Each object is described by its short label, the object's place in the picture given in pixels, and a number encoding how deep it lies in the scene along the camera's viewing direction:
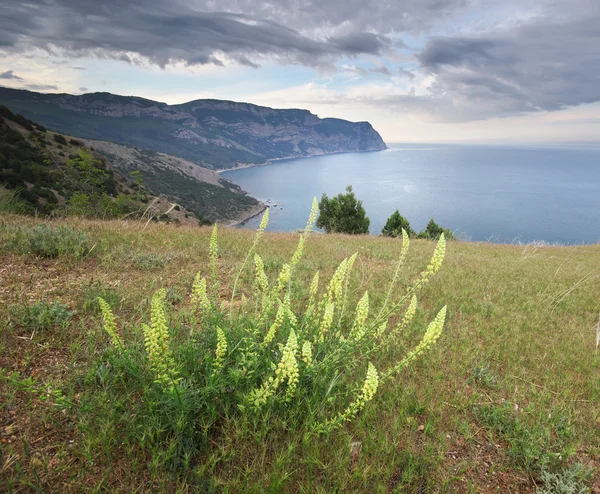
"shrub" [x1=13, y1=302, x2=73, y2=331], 3.53
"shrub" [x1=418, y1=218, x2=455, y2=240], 33.45
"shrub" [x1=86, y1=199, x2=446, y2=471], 2.36
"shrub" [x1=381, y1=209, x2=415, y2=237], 35.97
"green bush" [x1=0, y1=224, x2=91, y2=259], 5.52
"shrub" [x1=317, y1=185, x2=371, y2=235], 39.91
